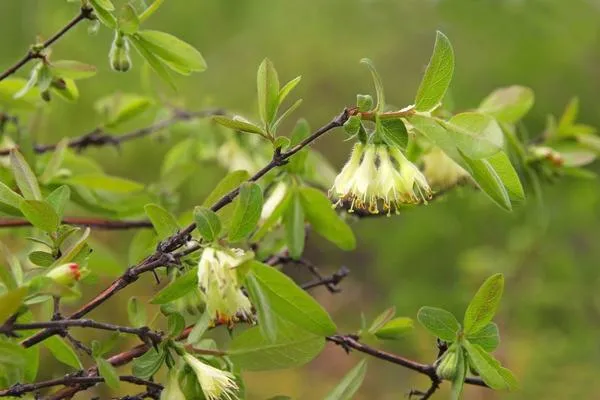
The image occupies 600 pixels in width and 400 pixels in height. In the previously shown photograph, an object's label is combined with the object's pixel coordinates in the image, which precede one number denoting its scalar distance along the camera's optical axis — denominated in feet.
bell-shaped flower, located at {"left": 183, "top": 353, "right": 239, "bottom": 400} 2.29
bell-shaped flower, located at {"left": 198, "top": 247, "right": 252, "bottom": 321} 2.25
